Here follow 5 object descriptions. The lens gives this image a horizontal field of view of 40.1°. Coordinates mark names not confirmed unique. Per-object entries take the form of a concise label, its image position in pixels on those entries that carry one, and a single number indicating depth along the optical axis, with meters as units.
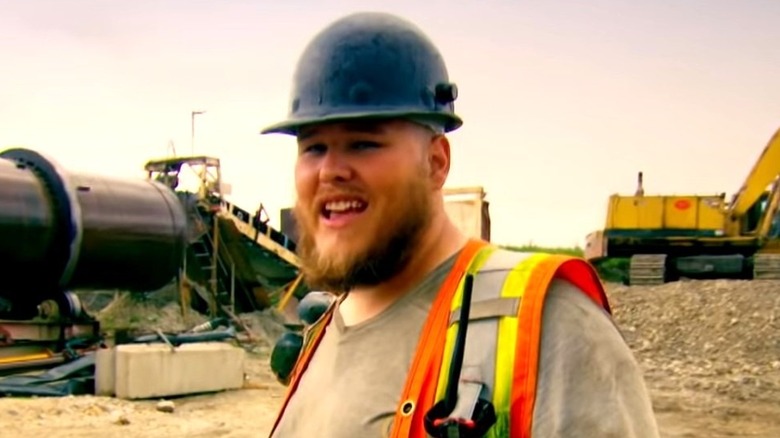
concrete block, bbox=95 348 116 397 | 11.65
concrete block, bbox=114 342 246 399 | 11.56
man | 1.71
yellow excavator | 23.48
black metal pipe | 12.17
